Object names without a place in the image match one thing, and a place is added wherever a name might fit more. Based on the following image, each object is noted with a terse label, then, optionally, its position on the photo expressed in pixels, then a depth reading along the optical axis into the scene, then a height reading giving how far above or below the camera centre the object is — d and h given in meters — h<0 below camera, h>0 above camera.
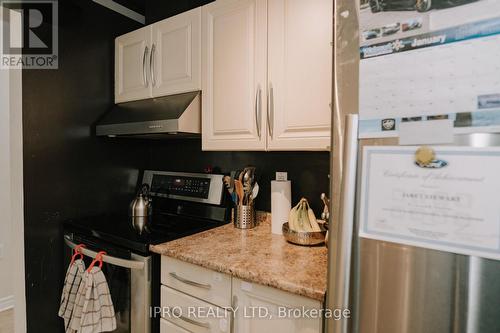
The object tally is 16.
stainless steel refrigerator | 0.55 -0.25
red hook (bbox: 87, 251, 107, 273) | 1.32 -0.51
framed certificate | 0.53 -0.09
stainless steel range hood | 1.46 +0.20
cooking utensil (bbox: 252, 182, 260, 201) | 1.61 -0.21
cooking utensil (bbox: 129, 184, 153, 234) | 1.68 -0.35
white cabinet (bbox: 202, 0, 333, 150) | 1.18 +0.39
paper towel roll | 1.46 -0.26
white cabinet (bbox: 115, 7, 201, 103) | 1.54 +0.58
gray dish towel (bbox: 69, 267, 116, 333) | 1.25 -0.72
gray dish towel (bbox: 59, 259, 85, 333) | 1.37 -0.67
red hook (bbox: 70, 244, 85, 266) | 1.42 -0.51
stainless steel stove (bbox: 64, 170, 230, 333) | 1.24 -0.42
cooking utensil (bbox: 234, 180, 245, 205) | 1.57 -0.20
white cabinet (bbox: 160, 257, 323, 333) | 0.91 -0.56
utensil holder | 1.56 -0.35
